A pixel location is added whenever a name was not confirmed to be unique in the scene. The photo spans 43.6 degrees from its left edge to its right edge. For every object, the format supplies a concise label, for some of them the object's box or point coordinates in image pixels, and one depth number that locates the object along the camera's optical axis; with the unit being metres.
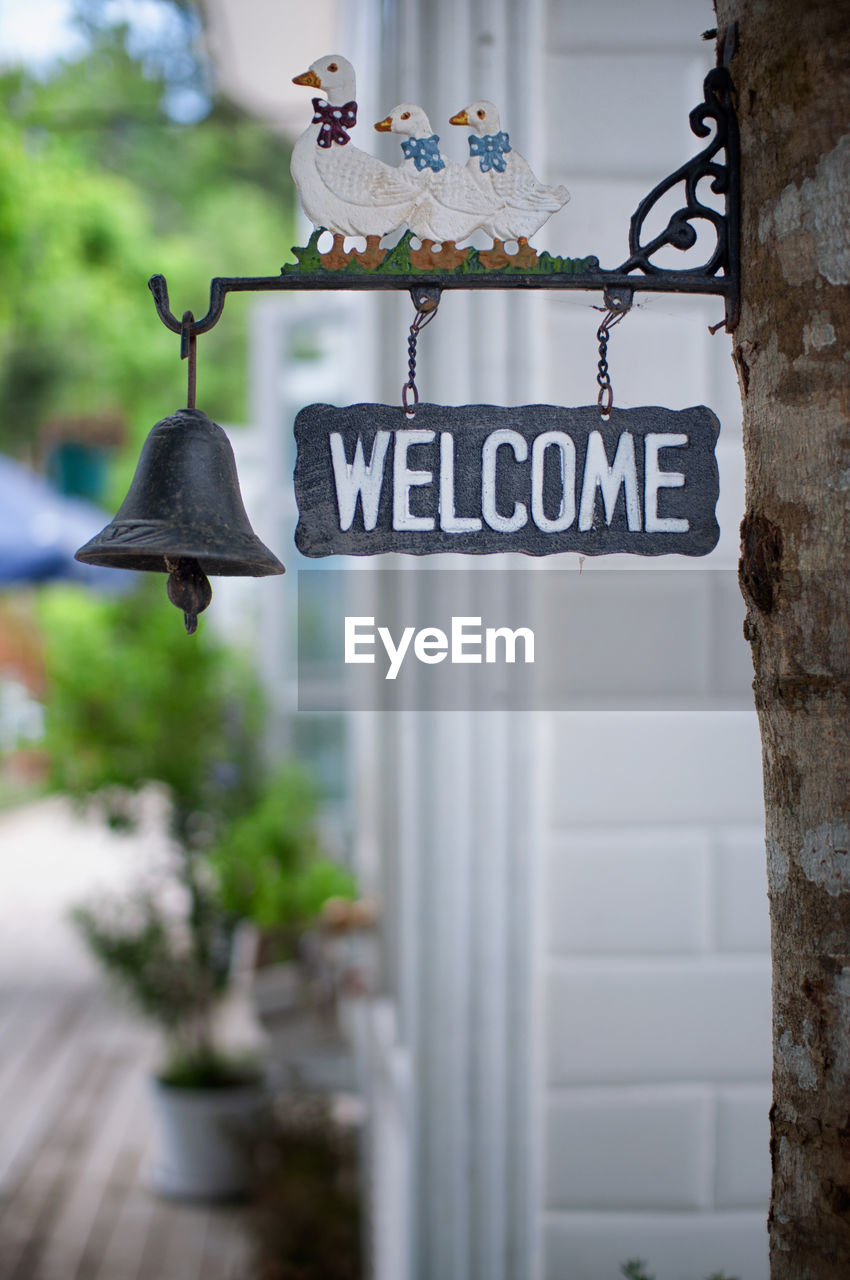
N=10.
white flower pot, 3.00
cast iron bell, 0.77
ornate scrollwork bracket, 0.76
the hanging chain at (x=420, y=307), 0.76
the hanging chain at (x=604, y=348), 0.76
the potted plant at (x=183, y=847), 3.04
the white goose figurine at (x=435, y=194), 0.75
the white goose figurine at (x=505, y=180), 0.75
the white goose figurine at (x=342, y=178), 0.75
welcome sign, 0.77
